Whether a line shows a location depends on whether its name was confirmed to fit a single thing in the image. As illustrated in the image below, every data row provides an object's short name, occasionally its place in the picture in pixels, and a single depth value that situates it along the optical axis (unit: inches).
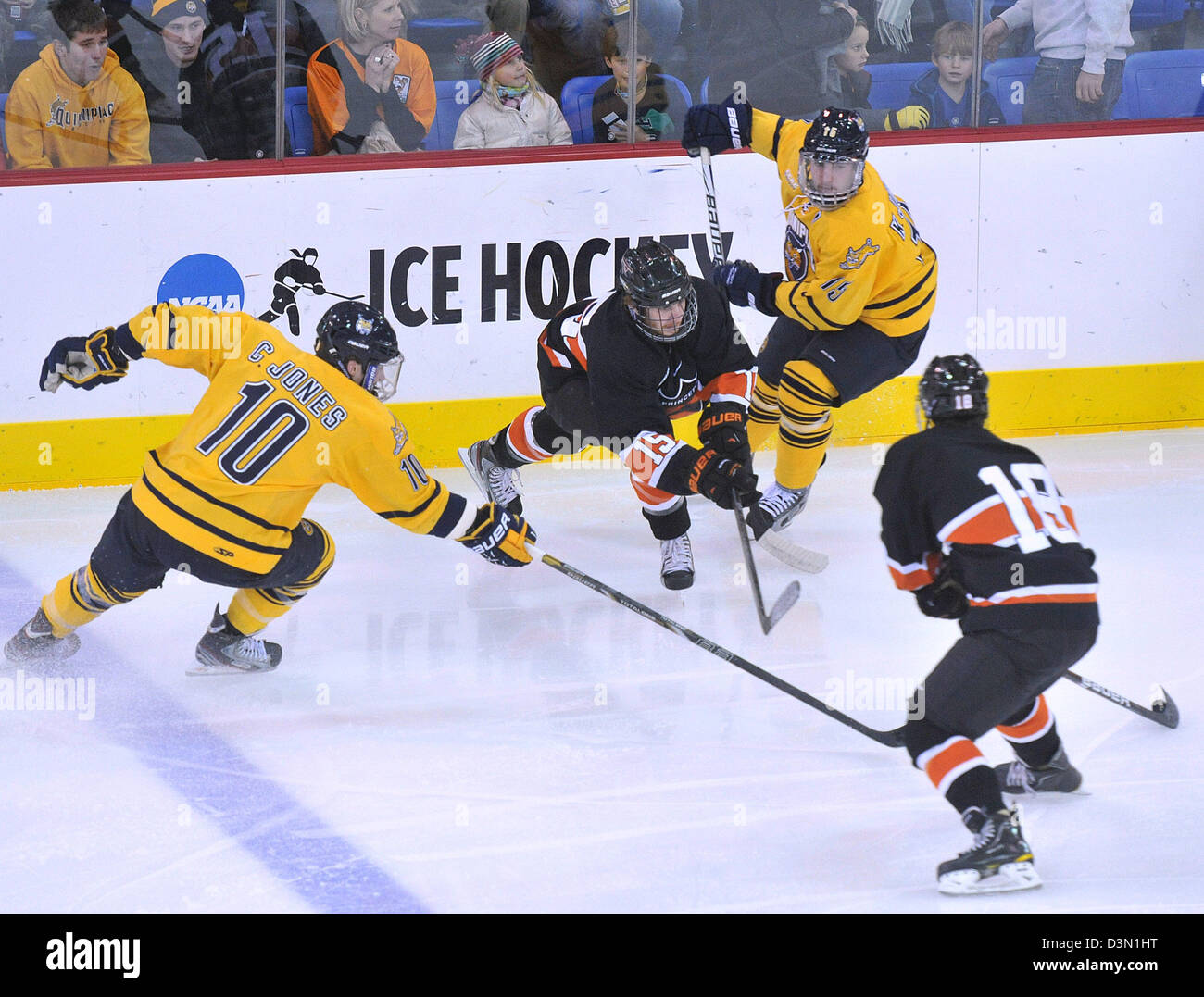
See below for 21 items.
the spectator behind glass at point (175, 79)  358.3
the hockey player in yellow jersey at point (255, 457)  235.9
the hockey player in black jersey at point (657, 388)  279.4
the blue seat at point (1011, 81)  396.5
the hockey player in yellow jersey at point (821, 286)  298.5
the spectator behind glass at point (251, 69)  360.5
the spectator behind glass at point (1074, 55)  397.1
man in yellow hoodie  354.0
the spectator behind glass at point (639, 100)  382.0
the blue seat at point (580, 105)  381.4
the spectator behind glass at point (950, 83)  393.1
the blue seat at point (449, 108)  377.4
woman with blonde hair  369.1
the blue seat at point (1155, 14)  402.9
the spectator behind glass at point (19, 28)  351.3
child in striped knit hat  376.5
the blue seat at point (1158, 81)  403.5
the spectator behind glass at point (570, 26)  375.6
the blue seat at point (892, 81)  394.0
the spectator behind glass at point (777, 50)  387.5
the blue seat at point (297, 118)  367.2
